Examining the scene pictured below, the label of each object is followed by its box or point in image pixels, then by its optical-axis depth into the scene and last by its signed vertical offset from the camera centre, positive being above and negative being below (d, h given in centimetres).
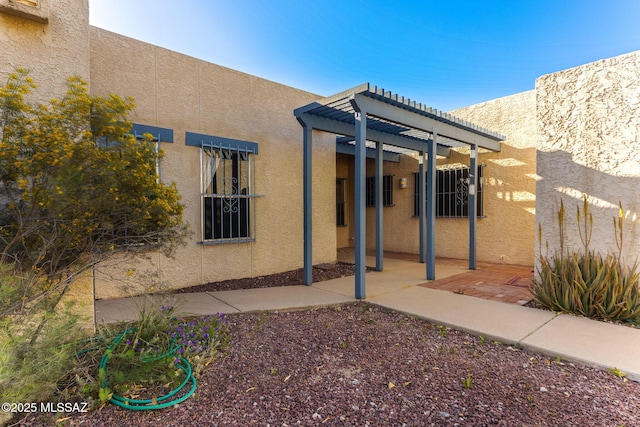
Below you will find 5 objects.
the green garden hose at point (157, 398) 224 -137
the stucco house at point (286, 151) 416 +109
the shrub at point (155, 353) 244 -128
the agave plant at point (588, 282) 396 -97
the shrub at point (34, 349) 198 -100
